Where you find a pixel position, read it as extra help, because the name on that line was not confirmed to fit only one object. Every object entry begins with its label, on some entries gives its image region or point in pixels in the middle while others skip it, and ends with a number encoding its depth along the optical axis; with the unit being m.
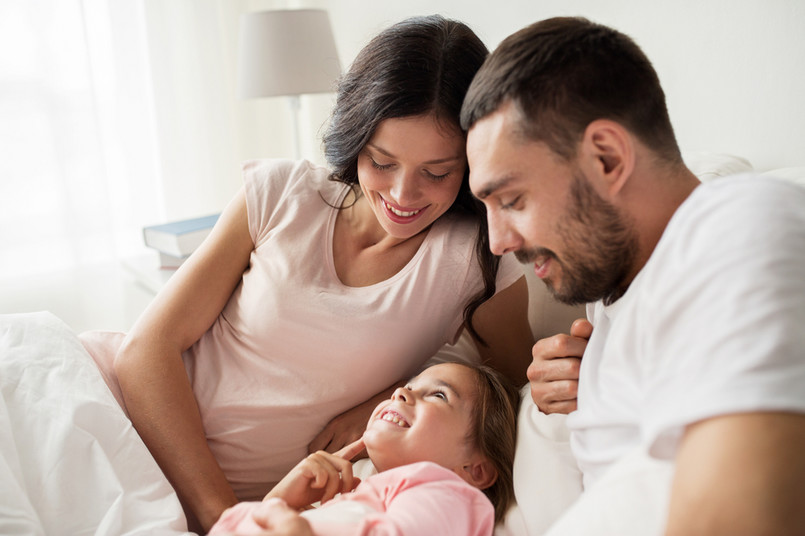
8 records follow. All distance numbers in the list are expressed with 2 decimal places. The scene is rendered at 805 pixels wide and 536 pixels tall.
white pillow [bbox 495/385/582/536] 1.18
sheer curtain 3.06
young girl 1.11
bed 1.18
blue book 2.53
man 0.67
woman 1.41
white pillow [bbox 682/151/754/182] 1.39
